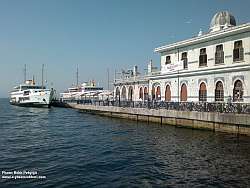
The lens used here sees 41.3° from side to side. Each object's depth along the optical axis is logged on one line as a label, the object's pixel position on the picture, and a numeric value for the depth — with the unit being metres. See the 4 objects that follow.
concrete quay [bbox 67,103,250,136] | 25.40
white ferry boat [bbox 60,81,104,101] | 100.47
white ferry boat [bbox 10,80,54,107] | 77.31
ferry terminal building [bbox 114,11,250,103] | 31.39
